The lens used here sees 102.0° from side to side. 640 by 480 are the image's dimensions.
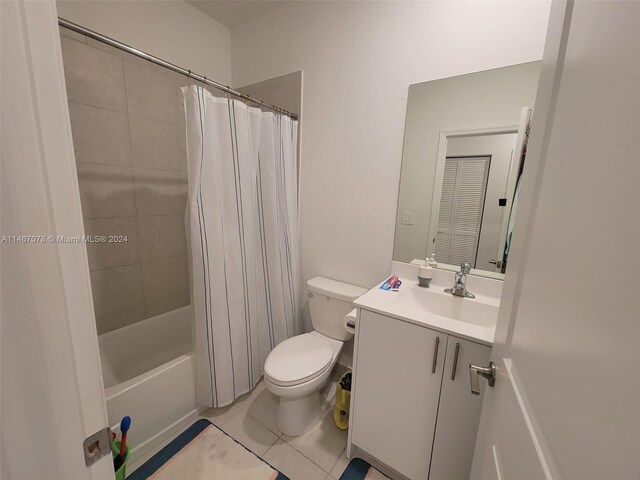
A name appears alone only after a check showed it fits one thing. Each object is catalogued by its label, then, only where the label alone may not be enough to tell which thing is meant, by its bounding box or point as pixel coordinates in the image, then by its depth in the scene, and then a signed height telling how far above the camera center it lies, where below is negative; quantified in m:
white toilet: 1.33 -0.89
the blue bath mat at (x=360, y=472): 1.24 -1.31
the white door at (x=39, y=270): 0.33 -0.11
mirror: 1.21 +0.19
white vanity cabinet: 0.99 -0.81
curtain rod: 0.98 +0.59
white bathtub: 1.25 -1.05
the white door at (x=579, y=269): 0.30 -0.09
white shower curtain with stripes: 1.31 -0.23
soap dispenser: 1.42 -0.39
